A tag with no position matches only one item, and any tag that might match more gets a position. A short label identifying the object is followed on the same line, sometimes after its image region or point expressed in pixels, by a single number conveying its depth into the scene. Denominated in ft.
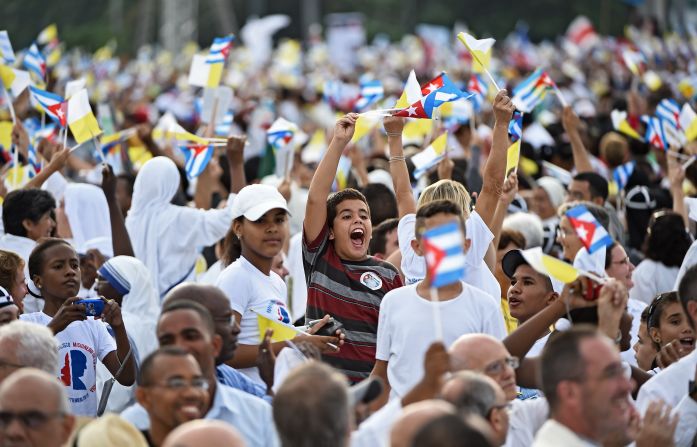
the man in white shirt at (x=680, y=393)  37.91
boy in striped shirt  45.34
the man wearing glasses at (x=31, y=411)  32.14
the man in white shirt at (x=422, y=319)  40.16
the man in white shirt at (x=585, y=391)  31.63
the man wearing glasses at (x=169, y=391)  33.91
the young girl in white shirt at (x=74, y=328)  46.57
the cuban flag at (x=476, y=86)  84.53
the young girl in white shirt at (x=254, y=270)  44.93
